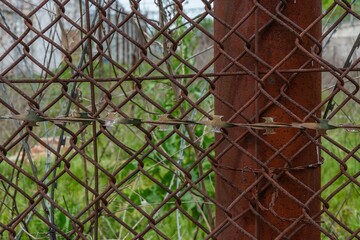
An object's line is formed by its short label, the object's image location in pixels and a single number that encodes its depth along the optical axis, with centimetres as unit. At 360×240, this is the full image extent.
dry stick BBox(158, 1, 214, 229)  240
